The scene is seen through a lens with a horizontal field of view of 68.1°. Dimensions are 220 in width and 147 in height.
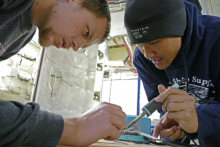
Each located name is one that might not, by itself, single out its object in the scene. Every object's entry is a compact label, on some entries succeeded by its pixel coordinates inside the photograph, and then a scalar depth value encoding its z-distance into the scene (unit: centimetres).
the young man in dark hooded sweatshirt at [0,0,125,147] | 36
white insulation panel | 149
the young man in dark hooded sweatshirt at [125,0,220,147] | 61
